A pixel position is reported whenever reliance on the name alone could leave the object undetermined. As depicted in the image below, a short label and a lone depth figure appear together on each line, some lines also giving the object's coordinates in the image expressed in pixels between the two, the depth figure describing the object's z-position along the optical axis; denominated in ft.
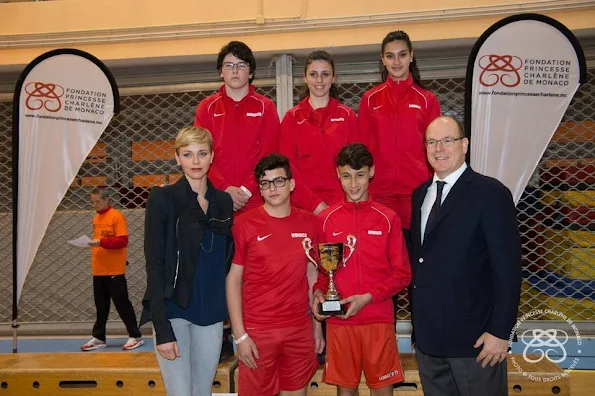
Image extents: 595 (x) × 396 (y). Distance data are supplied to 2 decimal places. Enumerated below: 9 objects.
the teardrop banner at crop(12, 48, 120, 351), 12.53
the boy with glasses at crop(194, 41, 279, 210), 9.30
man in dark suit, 6.14
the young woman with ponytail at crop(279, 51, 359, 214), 9.27
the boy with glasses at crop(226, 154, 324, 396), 7.66
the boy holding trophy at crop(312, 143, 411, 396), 7.66
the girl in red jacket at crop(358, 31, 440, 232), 9.09
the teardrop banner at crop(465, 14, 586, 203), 11.08
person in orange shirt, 14.87
